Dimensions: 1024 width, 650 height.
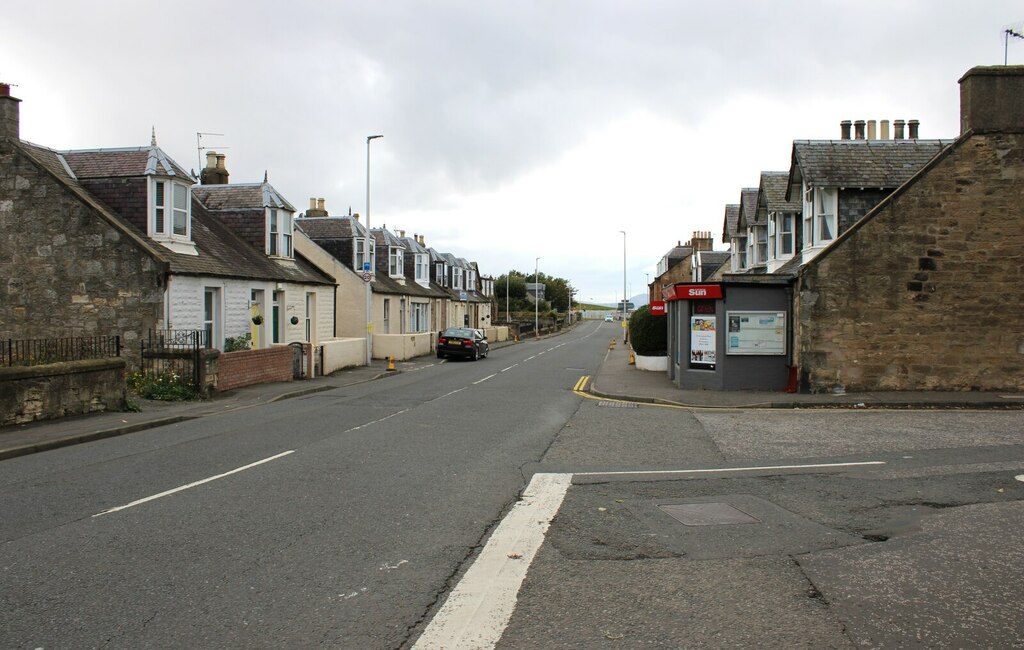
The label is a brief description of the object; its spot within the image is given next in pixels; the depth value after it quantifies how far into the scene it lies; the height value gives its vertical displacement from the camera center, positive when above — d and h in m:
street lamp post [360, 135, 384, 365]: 31.27 +0.23
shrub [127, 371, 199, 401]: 17.58 -1.71
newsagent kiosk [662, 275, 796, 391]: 19.59 -0.35
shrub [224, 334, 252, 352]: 22.41 -0.84
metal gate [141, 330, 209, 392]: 18.28 -1.12
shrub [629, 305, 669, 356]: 29.09 -0.76
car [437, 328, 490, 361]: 37.38 -1.39
